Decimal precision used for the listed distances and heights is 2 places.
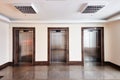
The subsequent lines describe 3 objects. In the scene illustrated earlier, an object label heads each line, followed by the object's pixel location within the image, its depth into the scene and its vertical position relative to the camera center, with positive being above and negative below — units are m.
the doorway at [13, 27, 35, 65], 4.68 -0.35
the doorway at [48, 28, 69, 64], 4.71 -0.35
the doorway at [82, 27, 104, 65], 4.71 -0.37
